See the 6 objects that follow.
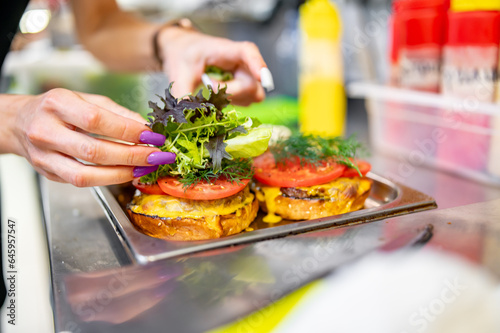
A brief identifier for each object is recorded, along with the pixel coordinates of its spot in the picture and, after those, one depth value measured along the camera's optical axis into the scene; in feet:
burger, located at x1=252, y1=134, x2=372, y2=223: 1.53
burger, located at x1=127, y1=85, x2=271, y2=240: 1.39
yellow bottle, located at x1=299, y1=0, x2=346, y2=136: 2.59
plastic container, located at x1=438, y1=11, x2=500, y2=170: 1.75
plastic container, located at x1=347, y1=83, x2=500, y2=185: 1.85
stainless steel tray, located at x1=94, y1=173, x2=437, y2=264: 1.29
